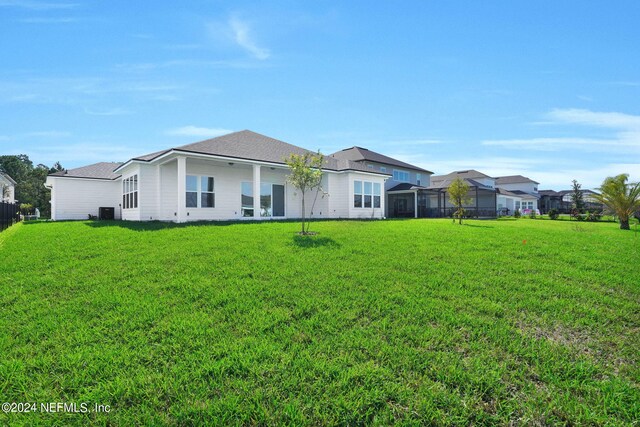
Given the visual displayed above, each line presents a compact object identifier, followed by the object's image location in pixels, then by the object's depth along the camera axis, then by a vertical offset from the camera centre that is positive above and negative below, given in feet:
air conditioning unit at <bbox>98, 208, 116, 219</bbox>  68.13 +0.32
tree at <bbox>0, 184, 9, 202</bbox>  124.03 +10.00
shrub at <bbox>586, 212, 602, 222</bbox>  88.99 -1.29
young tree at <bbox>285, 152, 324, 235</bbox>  37.11 +4.70
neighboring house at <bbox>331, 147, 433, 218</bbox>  102.58 +9.90
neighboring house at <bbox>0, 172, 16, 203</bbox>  126.07 +11.28
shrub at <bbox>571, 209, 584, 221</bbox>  91.80 -1.28
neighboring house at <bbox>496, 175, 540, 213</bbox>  165.64 +13.46
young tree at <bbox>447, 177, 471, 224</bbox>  61.26 +3.84
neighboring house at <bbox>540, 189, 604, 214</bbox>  183.62 +6.18
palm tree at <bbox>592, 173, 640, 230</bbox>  61.93 +2.78
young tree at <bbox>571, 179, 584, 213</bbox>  133.69 +6.37
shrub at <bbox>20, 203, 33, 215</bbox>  137.84 +1.79
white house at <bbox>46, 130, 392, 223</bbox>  52.01 +5.13
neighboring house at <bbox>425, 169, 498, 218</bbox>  104.57 +5.64
